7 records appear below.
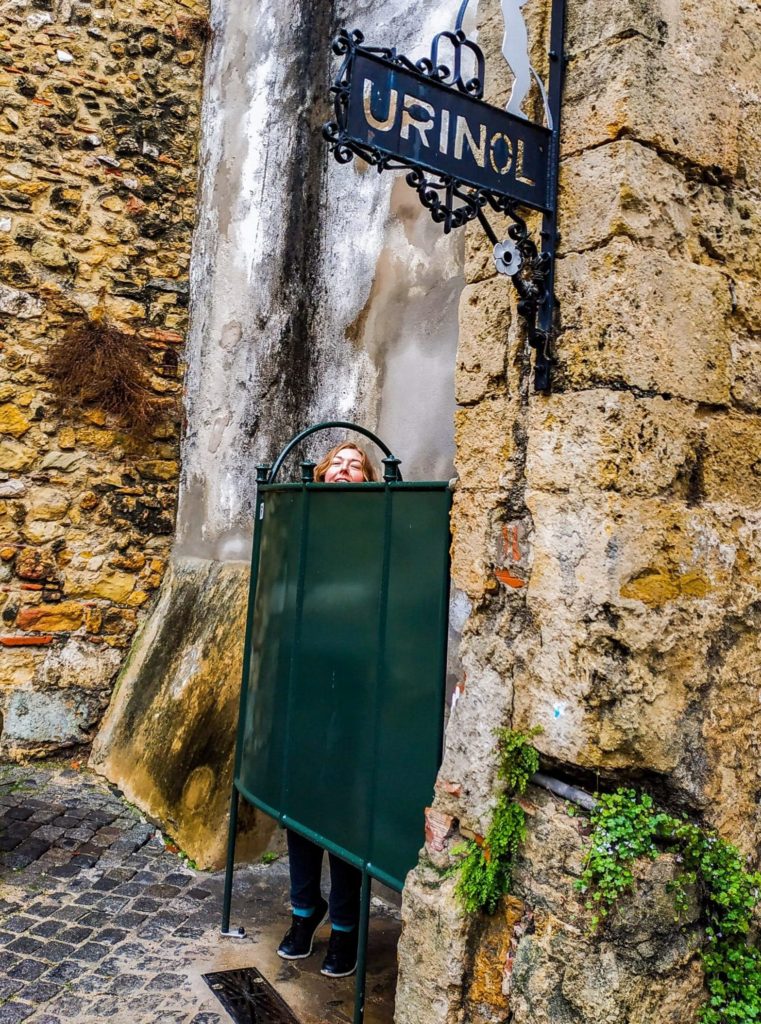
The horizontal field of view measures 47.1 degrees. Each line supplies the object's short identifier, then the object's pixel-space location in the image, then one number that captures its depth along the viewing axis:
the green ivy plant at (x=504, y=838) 2.04
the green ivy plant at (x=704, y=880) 1.84
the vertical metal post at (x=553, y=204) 2.05
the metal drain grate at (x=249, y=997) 2.76
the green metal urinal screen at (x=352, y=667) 2.42
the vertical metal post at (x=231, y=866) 3.27
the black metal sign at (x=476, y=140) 1.83
